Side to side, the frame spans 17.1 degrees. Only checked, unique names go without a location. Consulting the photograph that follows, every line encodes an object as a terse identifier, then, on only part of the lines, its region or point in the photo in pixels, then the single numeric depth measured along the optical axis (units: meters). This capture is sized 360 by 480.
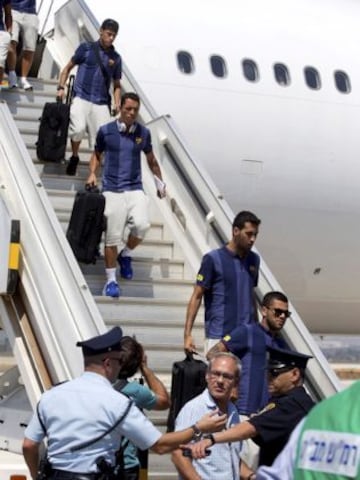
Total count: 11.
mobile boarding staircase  6.86
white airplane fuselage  12.19
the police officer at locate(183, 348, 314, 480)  4.37
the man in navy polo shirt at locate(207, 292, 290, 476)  6.17
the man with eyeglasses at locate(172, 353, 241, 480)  5.10
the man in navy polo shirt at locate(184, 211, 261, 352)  6.73
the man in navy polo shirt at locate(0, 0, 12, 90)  9.65
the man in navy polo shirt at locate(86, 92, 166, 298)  7.86
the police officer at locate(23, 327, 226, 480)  4.58
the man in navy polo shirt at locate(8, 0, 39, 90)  10.33
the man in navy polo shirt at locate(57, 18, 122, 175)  9.34
